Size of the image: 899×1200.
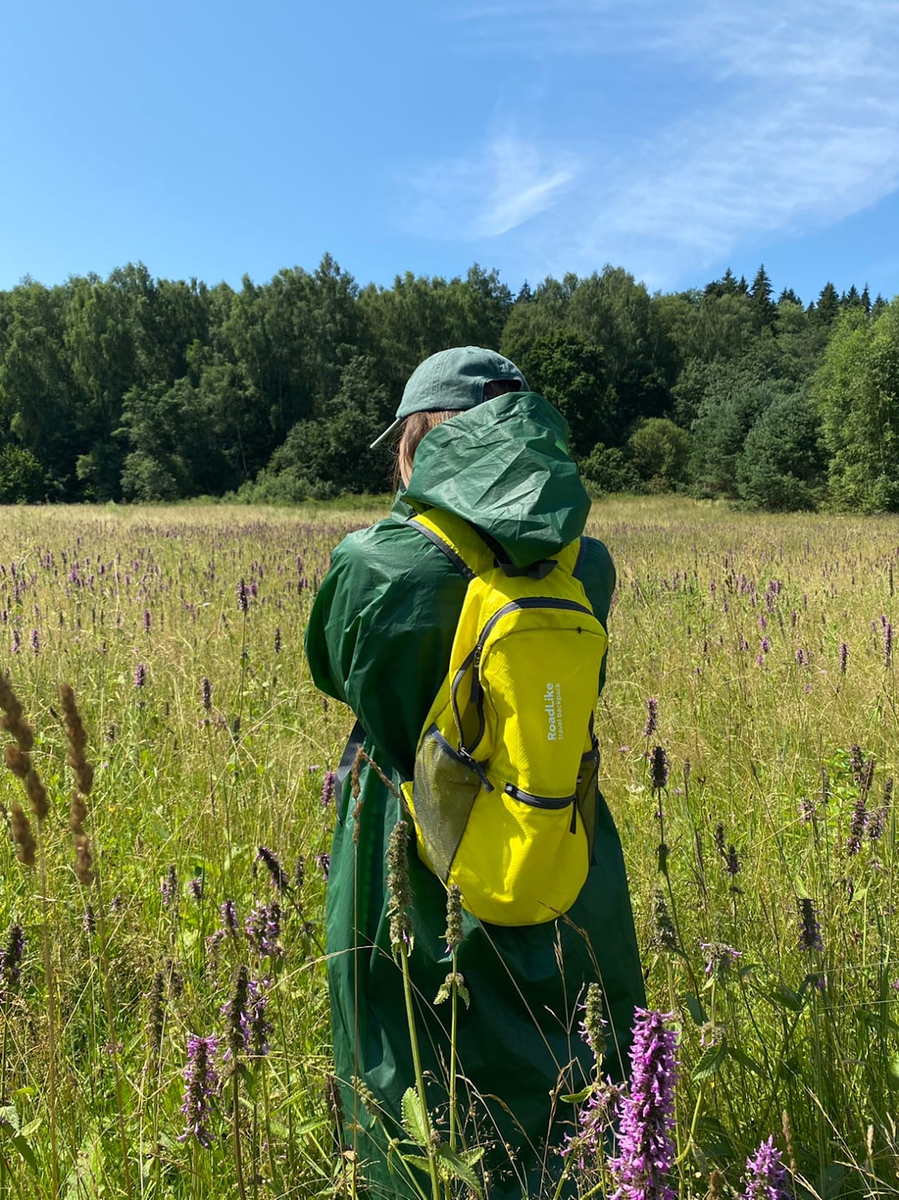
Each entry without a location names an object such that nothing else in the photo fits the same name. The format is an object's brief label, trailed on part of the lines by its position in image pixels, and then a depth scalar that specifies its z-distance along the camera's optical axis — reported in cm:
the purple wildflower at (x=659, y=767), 167
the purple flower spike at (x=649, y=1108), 78
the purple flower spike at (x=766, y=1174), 93
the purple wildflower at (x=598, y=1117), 93
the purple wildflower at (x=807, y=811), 189
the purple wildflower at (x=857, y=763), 181
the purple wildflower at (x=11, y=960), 120
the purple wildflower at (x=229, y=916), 164
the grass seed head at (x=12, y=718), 76
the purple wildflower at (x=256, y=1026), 112
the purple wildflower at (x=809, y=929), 131
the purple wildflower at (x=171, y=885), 196
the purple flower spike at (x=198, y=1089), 104
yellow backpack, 118
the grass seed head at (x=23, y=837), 76
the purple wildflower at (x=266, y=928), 150
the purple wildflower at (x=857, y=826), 173
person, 128
